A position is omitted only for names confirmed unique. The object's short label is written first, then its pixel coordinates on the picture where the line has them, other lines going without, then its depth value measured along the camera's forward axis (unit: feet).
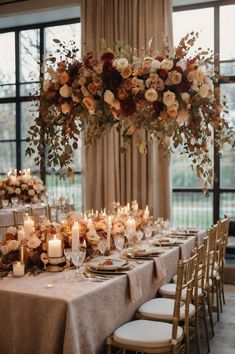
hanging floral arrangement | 10.40
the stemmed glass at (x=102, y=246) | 12.09
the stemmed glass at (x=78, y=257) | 10.46
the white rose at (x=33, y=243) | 11.18
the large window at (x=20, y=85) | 29.45
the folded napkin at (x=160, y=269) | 12.67
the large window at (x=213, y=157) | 24.93
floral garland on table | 11.20
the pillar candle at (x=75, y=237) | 11.39
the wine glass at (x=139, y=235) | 14.28
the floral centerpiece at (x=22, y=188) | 23.82
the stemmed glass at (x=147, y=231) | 15.34
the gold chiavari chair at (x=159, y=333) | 9.62
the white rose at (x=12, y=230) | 12.14
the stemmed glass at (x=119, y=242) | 12.50
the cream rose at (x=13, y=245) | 11.18
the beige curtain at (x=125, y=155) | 24.43
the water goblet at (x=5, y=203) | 23.41
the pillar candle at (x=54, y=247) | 11.14
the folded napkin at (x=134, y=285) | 11.02
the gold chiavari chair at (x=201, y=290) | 12.09
